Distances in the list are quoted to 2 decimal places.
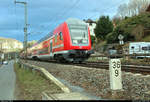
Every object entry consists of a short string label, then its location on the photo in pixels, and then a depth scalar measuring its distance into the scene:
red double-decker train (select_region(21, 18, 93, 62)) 15.86
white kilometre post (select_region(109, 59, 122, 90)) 5.65
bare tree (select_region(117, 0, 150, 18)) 65.38
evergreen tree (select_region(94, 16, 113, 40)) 59.05
